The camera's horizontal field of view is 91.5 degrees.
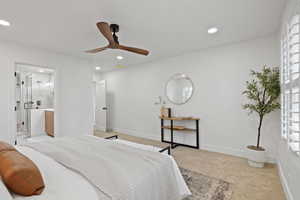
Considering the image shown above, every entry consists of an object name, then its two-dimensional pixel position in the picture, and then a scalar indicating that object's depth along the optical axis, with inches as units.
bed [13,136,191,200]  39.3
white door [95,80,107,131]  228.7
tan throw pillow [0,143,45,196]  36.9
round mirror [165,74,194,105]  154.2
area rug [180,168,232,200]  72.9
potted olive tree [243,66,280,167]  100.7
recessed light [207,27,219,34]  100.9
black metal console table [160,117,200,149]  145.5
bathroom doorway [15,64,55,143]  194.1
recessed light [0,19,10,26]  90.9
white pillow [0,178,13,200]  31.6
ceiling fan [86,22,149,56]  77.7
